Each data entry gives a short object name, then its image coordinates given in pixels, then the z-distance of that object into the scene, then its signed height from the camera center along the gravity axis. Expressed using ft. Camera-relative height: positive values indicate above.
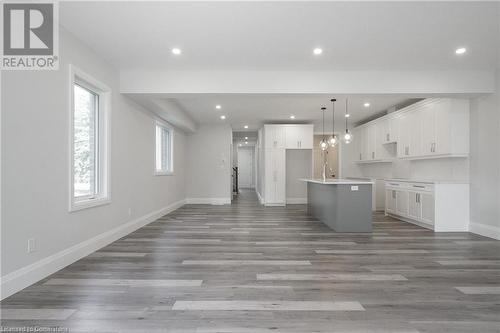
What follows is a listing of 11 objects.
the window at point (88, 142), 11.16 +1.23
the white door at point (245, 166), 57.62 +0.37
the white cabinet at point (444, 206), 16.87 -2.42
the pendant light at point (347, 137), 20.08 +2.26
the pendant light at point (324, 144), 21.58 +1.91
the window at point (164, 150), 22.94 +1.65
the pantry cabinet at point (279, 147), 28.66 +2.21
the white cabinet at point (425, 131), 16.72 +2.66
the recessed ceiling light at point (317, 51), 12.20 +5.38
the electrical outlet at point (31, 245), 8.66 -2.52
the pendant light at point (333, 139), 19.99 +2.22
